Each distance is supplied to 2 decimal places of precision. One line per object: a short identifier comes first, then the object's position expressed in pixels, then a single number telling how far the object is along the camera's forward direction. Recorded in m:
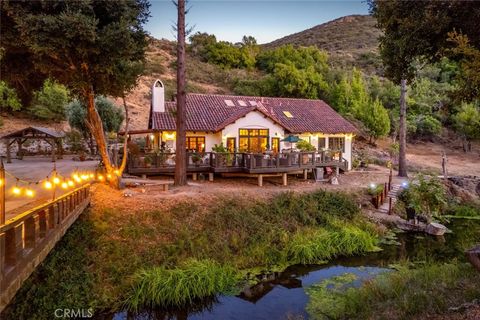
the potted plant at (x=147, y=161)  18.94
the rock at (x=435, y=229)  16.48
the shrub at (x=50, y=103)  37.38
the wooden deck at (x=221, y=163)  18.98
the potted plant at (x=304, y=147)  22.48
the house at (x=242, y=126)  21.91
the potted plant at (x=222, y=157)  19.33
